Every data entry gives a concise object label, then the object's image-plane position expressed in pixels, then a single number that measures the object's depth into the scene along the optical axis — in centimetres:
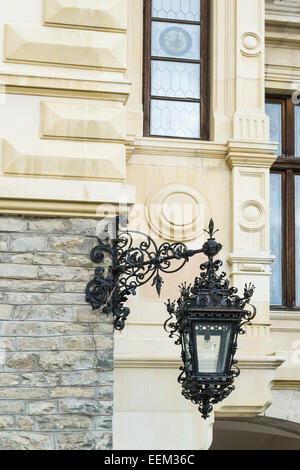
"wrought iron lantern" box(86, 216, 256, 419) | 1103
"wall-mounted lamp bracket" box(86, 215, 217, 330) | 1132
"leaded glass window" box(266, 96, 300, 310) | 1543
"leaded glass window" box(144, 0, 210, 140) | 1460
